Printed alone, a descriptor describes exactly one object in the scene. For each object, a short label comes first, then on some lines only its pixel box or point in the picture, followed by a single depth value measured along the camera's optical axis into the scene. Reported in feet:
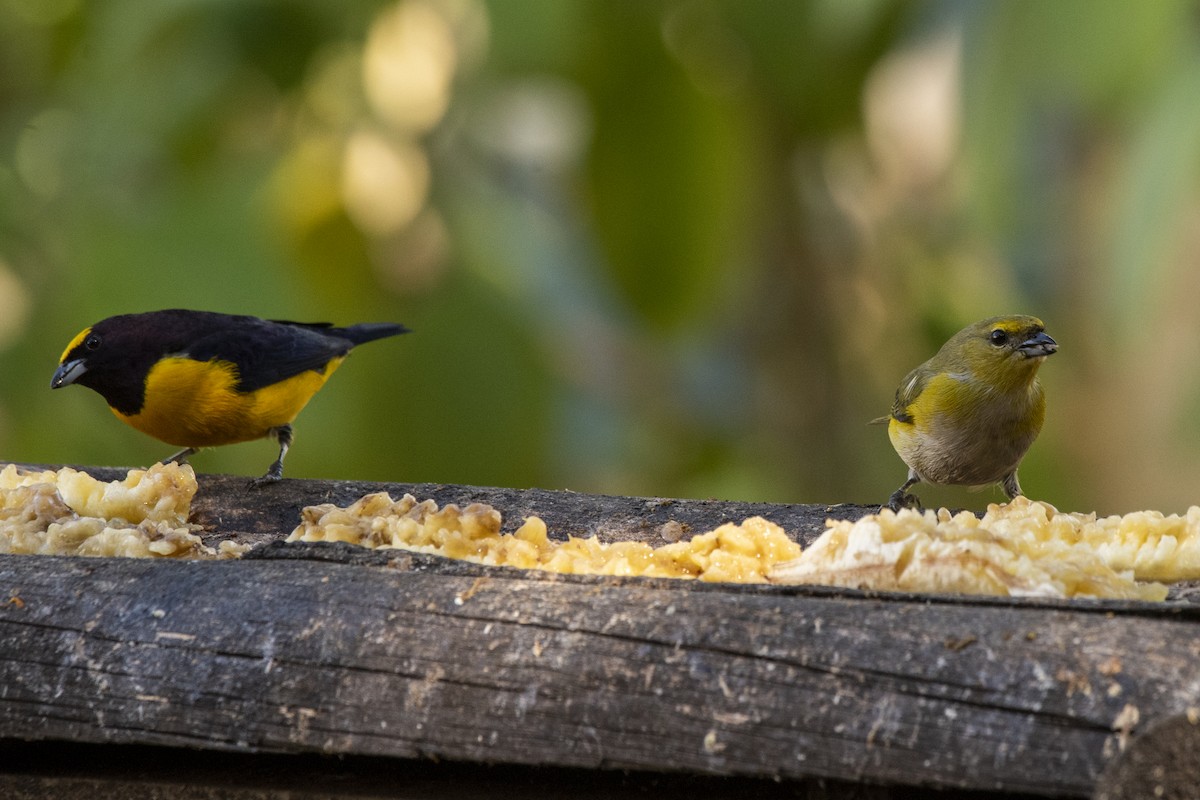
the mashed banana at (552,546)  16.40
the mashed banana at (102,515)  17.49
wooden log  11.56
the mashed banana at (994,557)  14.28
